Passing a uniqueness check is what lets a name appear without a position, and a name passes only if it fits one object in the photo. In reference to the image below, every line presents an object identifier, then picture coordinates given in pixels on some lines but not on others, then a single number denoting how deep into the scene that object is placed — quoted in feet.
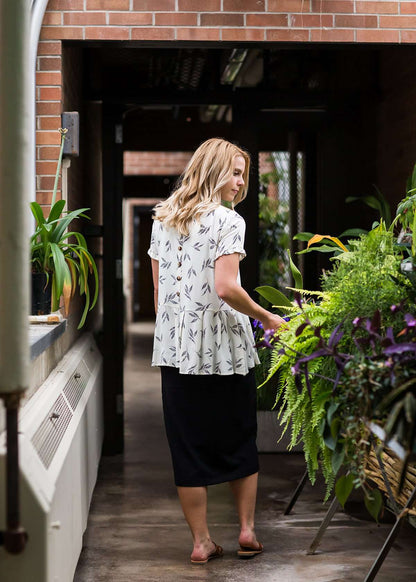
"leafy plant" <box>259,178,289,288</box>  20.72
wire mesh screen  18.98
